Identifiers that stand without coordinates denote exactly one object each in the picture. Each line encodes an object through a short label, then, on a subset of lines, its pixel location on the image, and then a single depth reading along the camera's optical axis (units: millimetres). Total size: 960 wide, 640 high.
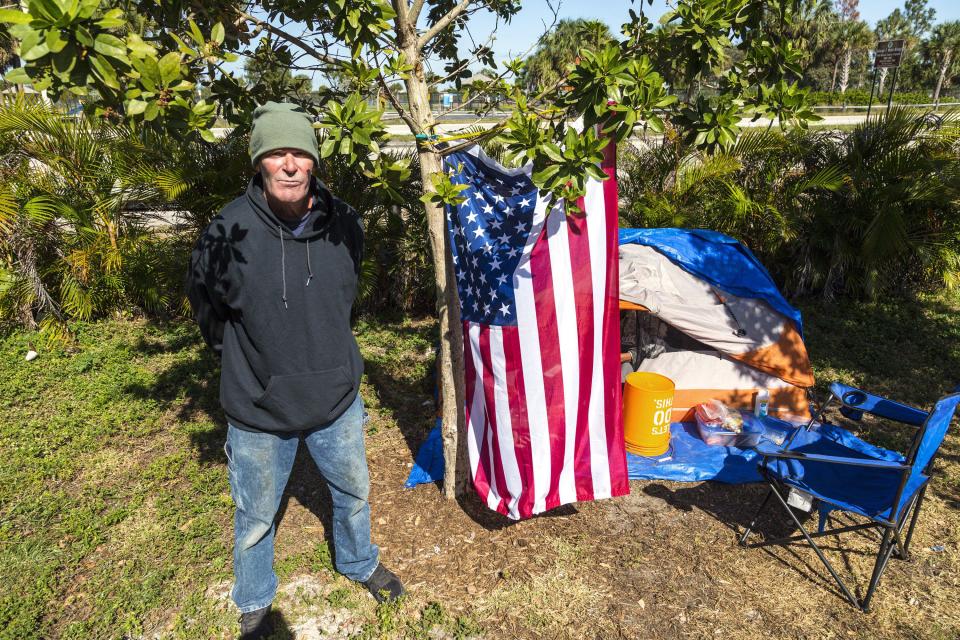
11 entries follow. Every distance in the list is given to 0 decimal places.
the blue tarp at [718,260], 5309
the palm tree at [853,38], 44812
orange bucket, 4656
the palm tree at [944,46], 40688
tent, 5156
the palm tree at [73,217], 6117
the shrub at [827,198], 6797
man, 2475
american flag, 3160
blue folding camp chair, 3121
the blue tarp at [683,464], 4406
